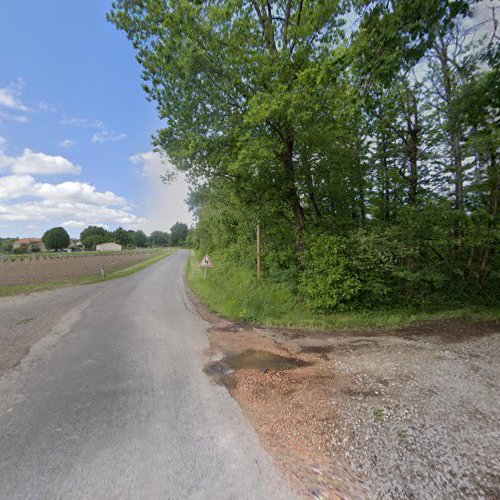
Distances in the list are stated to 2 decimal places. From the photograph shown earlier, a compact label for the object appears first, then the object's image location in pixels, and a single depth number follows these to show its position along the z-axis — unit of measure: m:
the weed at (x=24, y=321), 6.65
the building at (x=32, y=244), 85.26
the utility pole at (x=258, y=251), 9.58
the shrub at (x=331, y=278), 6.73
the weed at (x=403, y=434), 2.51
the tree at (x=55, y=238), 82.81
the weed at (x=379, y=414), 2.81
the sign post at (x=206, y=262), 12.85
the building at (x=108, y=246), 98.99
